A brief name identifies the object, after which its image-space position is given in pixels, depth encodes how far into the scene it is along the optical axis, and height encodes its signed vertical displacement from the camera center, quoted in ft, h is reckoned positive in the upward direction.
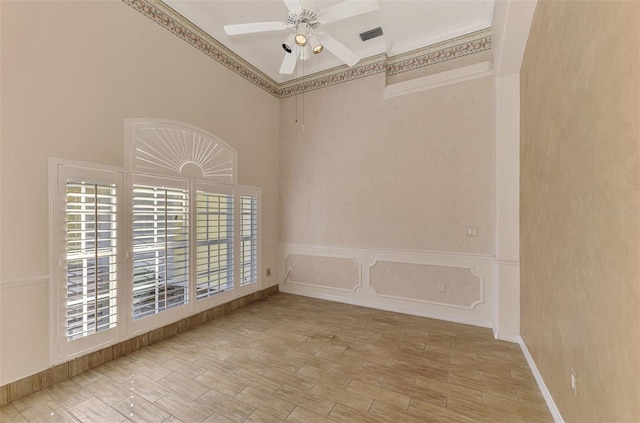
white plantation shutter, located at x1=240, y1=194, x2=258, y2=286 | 13.15 -1.35
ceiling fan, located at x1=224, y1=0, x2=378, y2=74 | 7.08 +5.56
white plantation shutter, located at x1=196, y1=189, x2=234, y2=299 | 10.89 -1.29
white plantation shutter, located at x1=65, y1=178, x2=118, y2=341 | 7.27 -1.25
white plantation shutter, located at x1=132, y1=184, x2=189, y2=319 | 8.79 -1.26
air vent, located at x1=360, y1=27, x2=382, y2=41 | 11.36 +7.94
